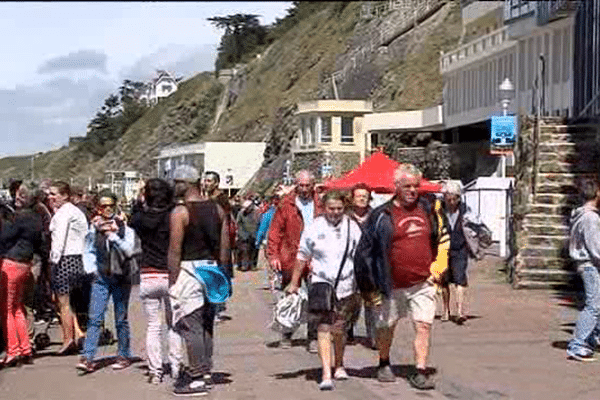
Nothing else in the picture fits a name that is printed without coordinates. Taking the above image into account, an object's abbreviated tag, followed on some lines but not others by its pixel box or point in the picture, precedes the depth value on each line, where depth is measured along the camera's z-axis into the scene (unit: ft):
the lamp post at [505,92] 91.71
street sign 80.79
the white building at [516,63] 107.96
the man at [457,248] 44.93
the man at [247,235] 82.33
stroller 38.26
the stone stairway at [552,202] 56.03
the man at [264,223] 60.71
